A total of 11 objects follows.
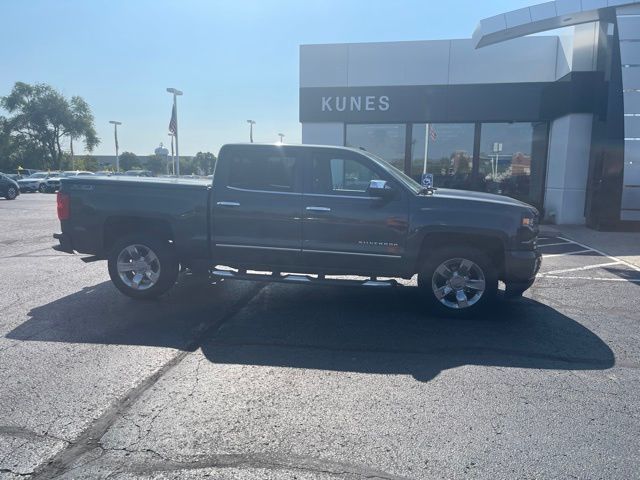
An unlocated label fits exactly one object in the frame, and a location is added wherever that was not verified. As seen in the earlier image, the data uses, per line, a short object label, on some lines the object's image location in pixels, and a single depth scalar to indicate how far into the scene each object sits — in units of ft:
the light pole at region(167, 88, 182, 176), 75.71
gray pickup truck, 19.26
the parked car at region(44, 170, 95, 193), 121.31
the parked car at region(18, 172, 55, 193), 119.46
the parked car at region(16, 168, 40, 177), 168.02
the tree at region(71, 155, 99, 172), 227.40
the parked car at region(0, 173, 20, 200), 87.92
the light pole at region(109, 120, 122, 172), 142.91
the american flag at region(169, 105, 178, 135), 75.77
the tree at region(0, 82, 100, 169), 189.16
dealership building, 44.98
